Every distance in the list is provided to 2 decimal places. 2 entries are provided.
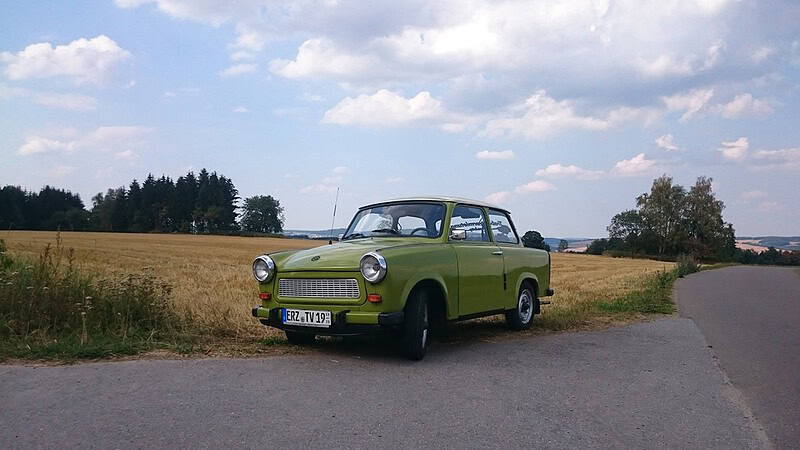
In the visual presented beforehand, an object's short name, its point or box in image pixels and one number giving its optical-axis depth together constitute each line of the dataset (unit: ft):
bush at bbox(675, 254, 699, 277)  95.20
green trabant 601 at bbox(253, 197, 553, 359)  19.58
